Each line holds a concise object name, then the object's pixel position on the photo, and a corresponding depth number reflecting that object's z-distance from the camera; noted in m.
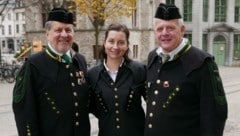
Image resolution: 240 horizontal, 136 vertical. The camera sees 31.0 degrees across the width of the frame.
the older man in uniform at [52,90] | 4.38
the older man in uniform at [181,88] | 4.05
